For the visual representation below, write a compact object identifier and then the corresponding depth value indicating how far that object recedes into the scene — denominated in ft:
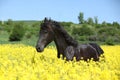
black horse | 36.06
